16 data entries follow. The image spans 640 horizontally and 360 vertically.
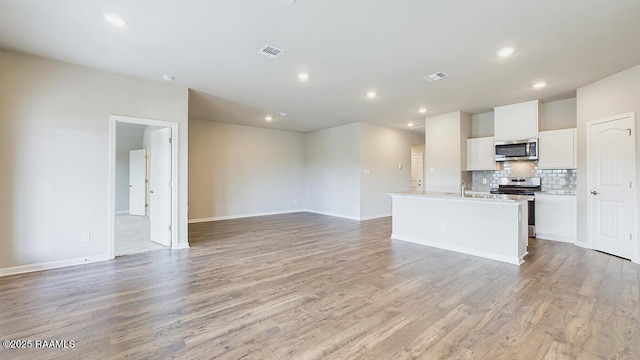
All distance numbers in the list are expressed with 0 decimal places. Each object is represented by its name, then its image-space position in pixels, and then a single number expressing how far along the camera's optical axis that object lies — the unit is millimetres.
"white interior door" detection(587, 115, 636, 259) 3928
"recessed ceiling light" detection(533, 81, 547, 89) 4406
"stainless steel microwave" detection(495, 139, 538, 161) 5344
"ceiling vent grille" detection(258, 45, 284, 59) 3230
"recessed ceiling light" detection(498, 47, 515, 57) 3248
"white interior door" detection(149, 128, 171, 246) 4629
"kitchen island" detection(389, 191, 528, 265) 3830
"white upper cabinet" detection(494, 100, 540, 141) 5352
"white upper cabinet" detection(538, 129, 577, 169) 4930
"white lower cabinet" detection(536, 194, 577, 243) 4898
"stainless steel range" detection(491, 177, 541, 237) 5289
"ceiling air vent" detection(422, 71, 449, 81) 3998
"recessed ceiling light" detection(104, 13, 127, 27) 2616
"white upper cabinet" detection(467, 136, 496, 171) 5969
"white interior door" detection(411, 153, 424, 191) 10250
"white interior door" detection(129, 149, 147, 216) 8414
